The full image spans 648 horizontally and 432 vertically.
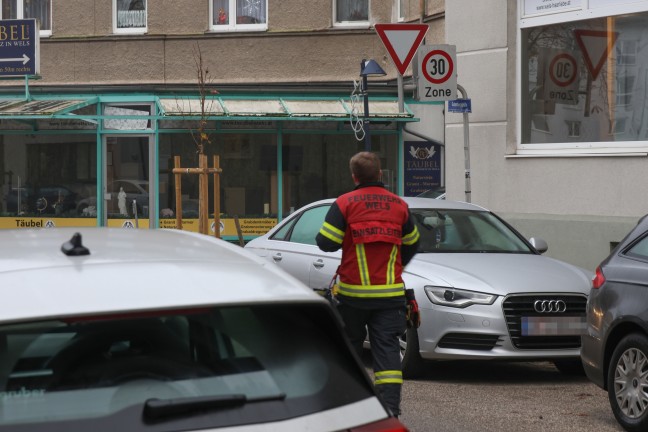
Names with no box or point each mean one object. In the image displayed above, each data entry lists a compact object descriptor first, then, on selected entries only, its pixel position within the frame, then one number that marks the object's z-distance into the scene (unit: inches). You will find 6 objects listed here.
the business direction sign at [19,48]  895.7
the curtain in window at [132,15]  961.5
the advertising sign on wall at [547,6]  600.4
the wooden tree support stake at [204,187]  715.4
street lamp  687.7
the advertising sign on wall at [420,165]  915.4
